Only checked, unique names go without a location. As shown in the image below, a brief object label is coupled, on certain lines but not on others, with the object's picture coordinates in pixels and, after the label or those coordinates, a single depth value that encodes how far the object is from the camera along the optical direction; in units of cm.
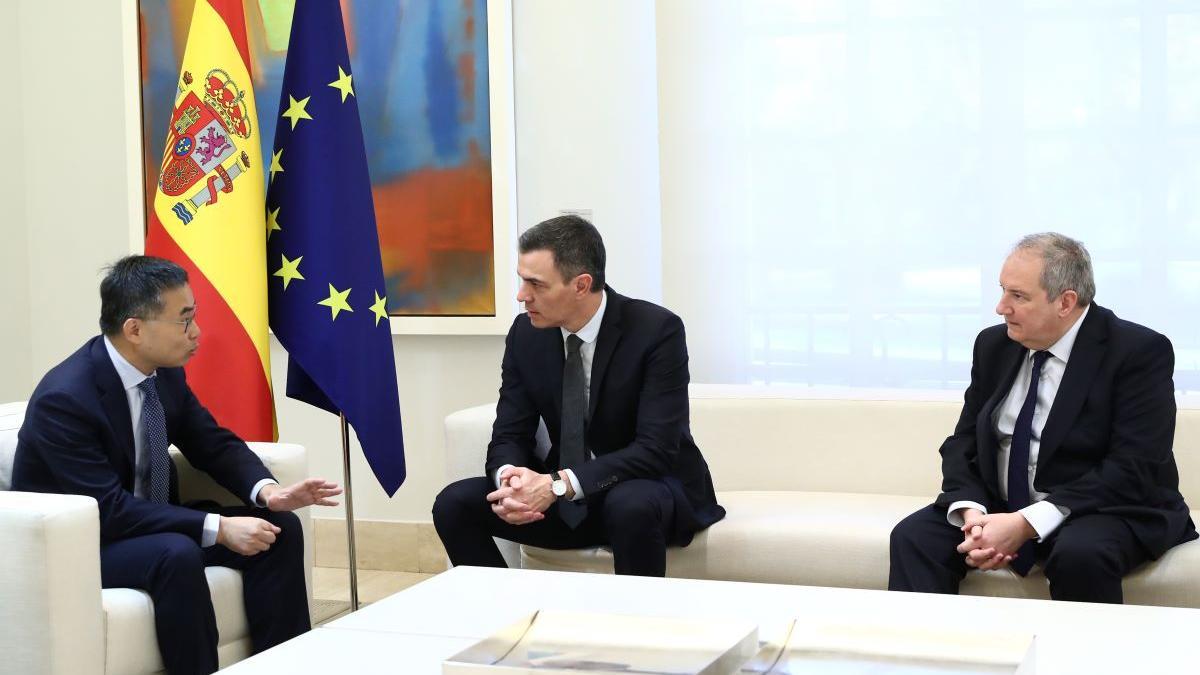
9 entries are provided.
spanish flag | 378
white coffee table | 197
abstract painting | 461
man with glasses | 286
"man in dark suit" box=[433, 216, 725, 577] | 331
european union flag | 369
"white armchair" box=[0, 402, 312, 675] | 255
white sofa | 331
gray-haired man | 295
